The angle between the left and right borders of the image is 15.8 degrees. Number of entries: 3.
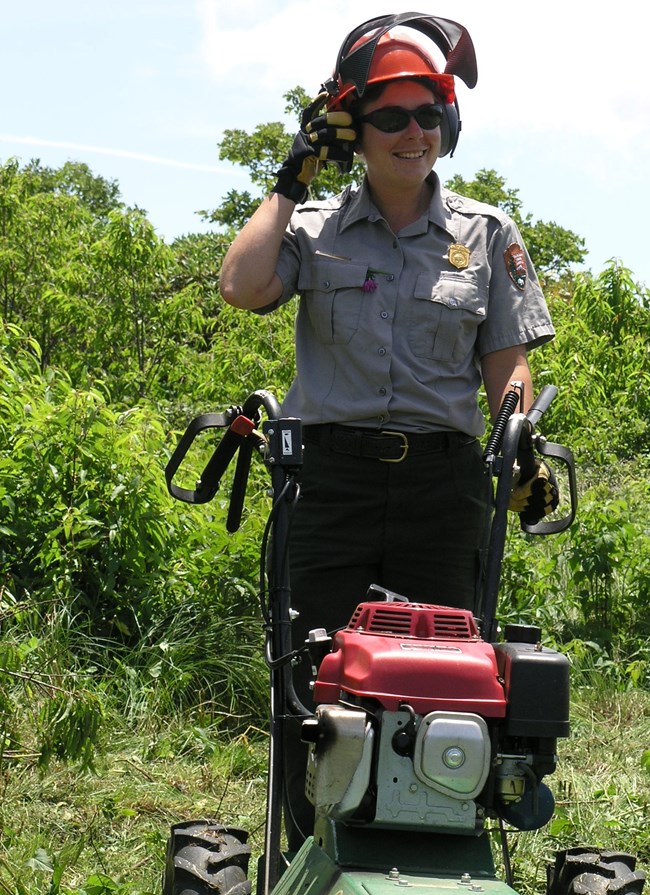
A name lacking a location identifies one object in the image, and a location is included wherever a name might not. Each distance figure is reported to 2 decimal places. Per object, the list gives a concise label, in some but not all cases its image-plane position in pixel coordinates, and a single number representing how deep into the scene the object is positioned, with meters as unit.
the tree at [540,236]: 43.08
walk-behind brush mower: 3.72
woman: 5.25
